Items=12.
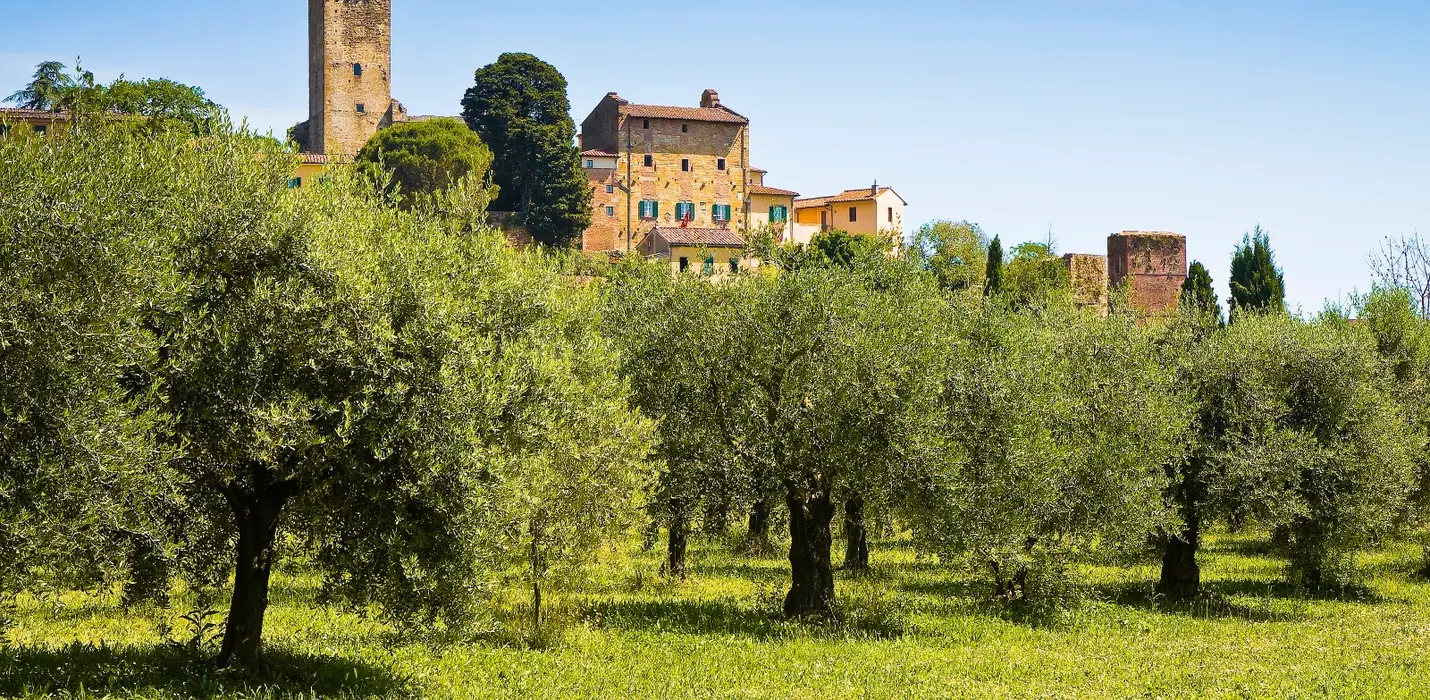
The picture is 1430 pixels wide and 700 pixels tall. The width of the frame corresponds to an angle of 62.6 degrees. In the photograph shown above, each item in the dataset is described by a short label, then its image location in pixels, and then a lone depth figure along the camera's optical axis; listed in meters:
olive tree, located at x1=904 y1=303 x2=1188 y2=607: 22.92
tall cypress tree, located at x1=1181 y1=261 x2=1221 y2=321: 73.47
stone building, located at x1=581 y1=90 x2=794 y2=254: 98.44
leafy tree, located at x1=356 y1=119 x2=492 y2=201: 83.12
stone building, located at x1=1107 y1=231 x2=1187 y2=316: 86.81
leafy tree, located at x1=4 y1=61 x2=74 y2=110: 80.06
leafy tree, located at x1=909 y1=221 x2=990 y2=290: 90.81
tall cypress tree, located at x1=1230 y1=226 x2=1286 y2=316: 75.81
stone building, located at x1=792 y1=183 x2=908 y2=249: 102.69
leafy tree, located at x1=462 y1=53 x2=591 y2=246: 90.00
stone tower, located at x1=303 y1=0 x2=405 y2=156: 100.94
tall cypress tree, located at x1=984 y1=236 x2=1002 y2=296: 76.99
